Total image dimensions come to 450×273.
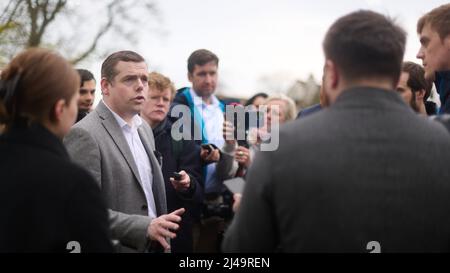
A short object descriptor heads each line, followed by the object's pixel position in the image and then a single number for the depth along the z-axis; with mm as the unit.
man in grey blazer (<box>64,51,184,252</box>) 3404
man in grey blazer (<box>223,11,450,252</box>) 1966
